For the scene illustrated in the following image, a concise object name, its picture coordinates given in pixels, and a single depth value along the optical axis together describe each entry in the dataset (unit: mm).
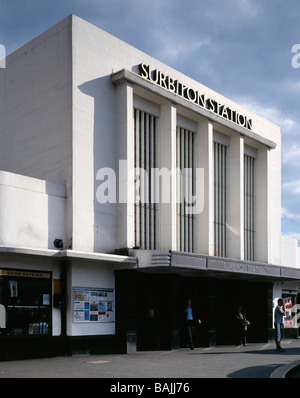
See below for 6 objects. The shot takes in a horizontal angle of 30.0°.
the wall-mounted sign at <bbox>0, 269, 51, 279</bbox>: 14976
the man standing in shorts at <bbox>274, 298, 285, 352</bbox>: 17188
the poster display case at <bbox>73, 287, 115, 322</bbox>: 16422
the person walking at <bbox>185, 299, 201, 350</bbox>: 18859
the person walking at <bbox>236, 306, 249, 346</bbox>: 20706
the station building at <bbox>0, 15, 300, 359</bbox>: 15820
